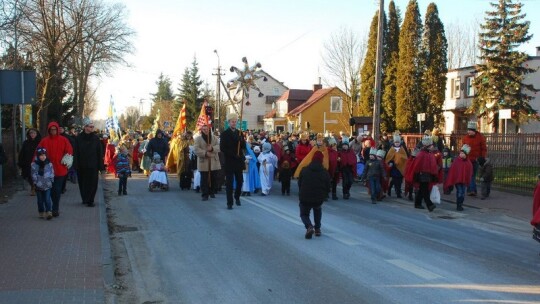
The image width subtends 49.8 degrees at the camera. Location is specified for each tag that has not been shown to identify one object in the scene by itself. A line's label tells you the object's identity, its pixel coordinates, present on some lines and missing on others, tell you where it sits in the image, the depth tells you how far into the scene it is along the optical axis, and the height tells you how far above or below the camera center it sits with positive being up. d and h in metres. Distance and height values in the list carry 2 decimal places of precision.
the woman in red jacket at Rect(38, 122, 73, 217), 11.54 -0.40
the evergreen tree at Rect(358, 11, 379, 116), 46.75 +5.27
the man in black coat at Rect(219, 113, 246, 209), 13.21 -0.35
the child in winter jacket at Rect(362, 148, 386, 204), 15.73 -0.96
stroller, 17.72 -1.25
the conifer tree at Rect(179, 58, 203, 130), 75.69 +6.32
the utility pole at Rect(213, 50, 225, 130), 49.88 +4.98
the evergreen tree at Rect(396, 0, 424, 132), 43.03 +5.07
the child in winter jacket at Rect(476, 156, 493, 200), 16.91 -1.09
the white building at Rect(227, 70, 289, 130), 86.38 +5.36
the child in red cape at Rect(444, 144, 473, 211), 14.38 -0.88
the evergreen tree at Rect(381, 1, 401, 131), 46.53 +5.49
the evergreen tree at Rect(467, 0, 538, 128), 36.09 +4.73
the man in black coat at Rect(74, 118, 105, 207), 13.33 -0.56
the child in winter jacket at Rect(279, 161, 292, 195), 17.34 -1.16
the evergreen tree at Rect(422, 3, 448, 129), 42.78 +5.40
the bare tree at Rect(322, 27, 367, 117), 48.91 +4.86
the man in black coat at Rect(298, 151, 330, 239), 9.95 -0.89
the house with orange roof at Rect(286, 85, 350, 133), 68.62 +3.21
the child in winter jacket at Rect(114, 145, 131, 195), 16.50 -0.88
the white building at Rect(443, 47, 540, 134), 38.94 +3.08
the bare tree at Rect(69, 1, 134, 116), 37.38 +6.39
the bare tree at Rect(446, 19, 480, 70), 64.44 +8.84
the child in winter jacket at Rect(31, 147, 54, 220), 11.00 -0.83
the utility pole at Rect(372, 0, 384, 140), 22.84 +2.12
